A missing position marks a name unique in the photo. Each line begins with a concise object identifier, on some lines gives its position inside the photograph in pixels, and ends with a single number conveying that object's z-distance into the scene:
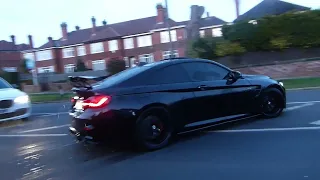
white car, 11.09
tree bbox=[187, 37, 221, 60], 23.78
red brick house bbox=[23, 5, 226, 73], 50.25
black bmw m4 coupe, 6.27
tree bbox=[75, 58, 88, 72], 45.61
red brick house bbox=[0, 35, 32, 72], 69.31
